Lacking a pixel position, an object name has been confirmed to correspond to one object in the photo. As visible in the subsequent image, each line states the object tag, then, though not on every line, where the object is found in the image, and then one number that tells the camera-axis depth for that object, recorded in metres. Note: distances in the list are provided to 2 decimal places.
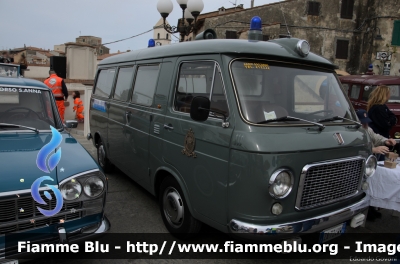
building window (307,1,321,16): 23.52
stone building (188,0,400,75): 22.36
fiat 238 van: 2.80
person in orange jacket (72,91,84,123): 11.97
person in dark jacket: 4.75
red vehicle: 8.50
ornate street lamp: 10.11
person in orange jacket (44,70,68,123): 8.89
